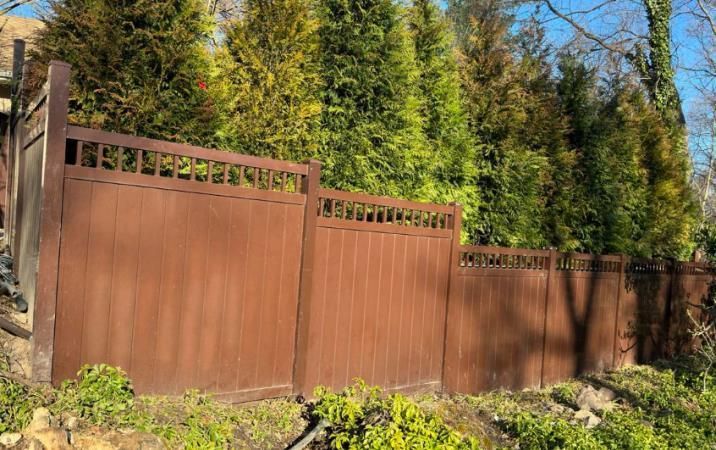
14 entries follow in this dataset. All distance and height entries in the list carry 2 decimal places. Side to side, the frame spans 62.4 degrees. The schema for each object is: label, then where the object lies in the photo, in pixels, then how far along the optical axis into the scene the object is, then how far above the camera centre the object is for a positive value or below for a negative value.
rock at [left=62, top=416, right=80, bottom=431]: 3.18 -1.23
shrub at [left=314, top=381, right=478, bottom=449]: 3.80 -1.40
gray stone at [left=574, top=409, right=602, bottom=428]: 5.73 -1.81
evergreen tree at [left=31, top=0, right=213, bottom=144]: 4.98 +1.20
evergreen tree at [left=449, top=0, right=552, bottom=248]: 7.99 +1.21
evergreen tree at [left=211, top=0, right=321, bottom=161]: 5.91 +1.34
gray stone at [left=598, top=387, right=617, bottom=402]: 6.87 -1.86
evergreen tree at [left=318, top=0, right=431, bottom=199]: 6.35 +1.32
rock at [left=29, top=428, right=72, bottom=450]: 2.98 -1.23
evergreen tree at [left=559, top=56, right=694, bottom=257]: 9.52 +1.16
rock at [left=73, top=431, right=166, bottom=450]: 3.13 -1.31
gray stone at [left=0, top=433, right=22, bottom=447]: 2.93 -1.23
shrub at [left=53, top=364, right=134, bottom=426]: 3.37 -1.17
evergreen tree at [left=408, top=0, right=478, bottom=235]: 7.48 +1.42
